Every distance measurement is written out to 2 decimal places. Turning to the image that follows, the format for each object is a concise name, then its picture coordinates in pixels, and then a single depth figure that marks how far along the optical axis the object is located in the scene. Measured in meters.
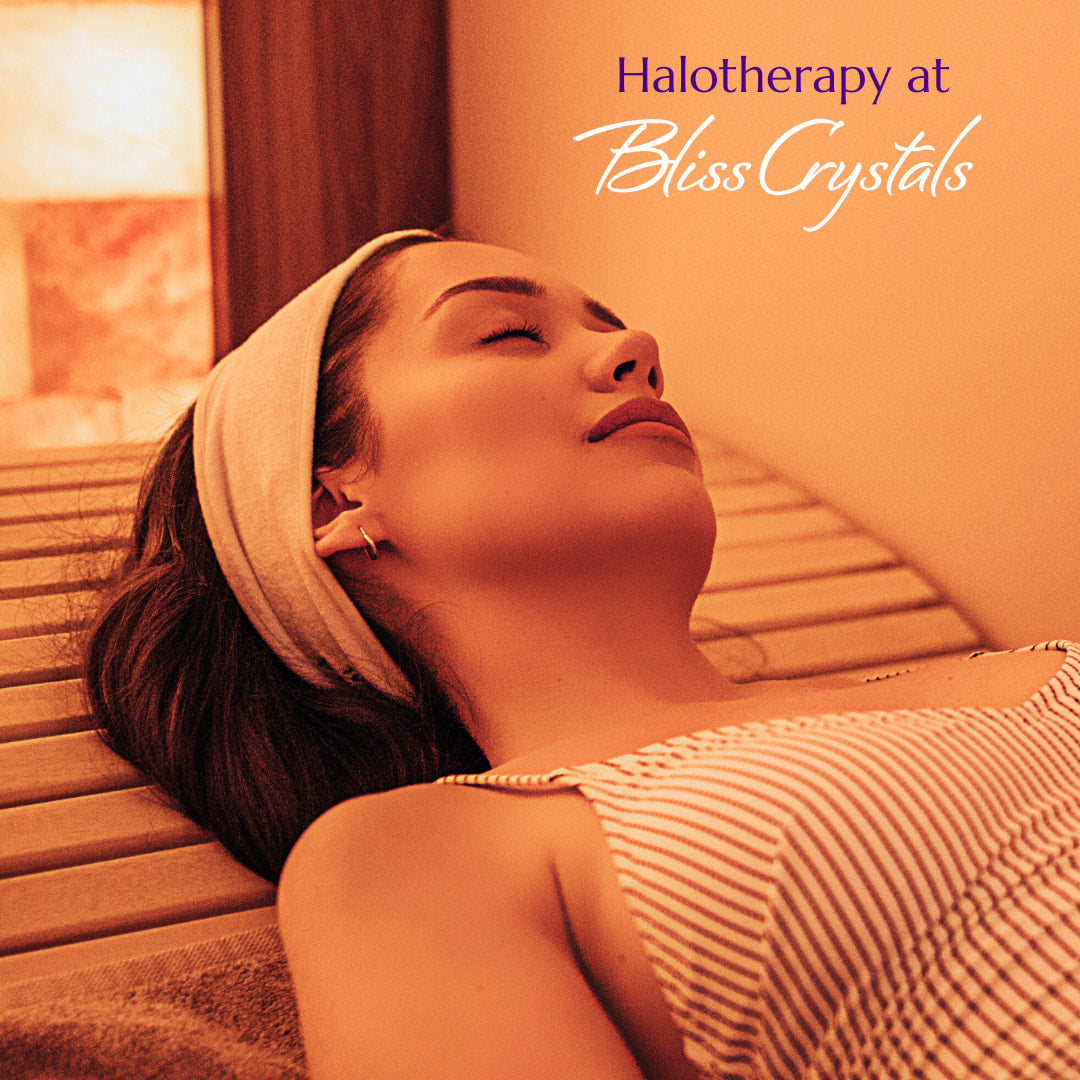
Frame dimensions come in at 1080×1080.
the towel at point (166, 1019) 0.97
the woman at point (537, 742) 0.91
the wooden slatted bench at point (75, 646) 1.02
